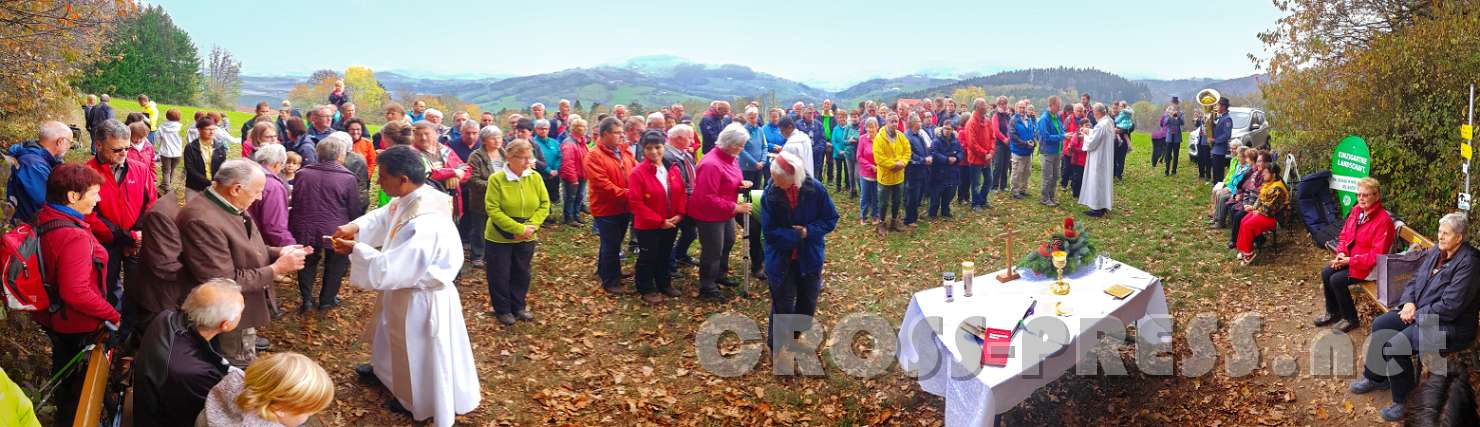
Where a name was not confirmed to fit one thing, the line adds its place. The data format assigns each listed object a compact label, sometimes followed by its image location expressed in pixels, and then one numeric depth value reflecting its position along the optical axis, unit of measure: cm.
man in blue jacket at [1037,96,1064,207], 1328
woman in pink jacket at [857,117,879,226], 1195
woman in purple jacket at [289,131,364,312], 670
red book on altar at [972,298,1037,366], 515
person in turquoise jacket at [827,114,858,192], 1475
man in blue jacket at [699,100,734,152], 1360
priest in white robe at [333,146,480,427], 464
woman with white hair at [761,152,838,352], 643
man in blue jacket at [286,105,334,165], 945
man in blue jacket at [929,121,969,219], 1224
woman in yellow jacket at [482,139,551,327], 682
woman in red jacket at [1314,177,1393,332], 687
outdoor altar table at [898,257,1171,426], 502
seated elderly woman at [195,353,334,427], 303
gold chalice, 642
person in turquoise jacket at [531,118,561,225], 1096
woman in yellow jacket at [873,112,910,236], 1137
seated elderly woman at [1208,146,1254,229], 1065
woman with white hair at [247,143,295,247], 614
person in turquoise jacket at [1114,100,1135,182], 1628
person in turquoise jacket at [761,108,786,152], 1331
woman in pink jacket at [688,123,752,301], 761
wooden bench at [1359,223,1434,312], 669
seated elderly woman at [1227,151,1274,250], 981
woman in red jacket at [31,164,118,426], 443
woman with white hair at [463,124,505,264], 848
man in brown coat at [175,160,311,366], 460
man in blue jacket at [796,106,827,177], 1559
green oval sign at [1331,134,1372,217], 861
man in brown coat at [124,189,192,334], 452
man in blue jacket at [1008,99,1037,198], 1373
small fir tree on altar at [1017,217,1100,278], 683
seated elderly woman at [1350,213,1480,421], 553
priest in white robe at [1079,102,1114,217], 1260
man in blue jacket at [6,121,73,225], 616
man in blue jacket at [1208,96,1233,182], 1445
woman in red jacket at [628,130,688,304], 786
